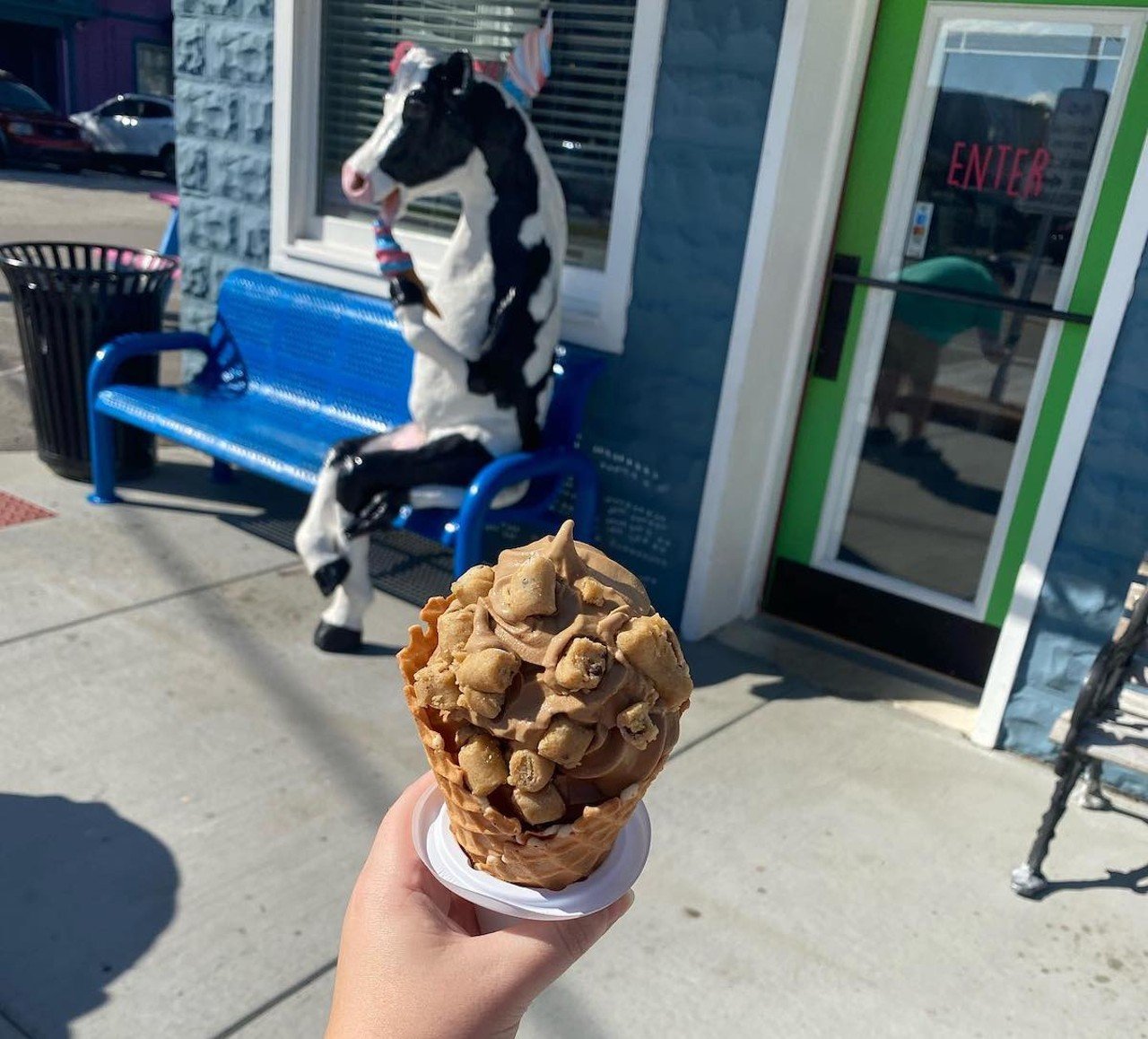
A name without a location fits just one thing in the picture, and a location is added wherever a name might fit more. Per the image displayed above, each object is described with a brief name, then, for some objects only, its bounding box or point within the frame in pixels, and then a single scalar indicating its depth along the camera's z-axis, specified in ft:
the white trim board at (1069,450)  11.08
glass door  12.33
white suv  73.31
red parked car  68.08
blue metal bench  13.32
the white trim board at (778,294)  12.73
